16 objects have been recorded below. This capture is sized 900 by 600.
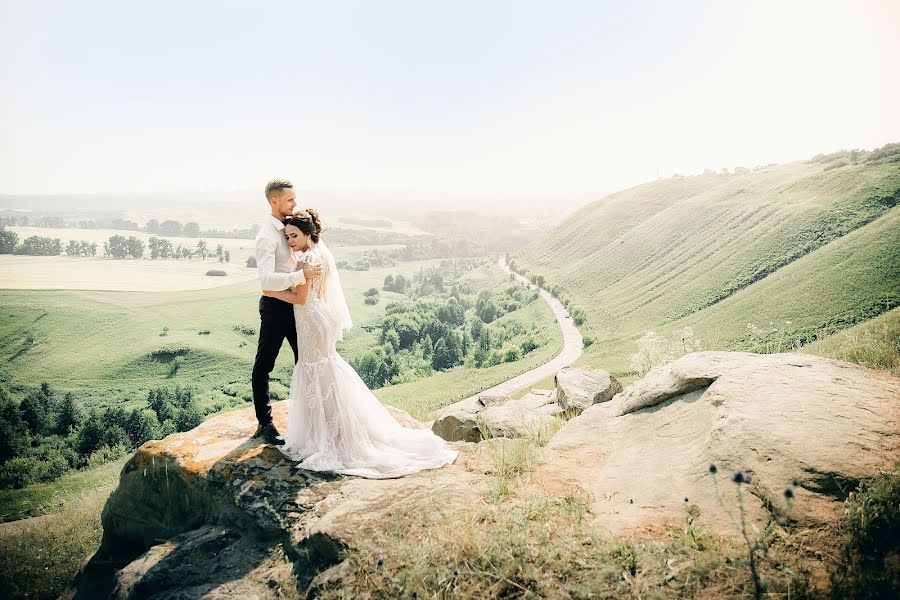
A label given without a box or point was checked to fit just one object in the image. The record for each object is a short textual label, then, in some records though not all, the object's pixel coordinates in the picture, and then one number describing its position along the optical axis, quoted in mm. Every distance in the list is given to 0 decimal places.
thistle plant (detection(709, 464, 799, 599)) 2775
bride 5621
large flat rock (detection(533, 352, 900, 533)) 3621
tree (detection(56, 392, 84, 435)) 73500
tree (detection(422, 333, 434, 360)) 115662
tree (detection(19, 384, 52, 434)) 71375
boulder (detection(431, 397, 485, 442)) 10016
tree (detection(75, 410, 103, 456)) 64875
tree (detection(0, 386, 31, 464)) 60812
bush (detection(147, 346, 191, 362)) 106812
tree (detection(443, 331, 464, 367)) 108475
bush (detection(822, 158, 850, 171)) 92988
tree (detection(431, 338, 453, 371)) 109000
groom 5355
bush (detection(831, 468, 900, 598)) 2629
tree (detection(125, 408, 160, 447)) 68375
